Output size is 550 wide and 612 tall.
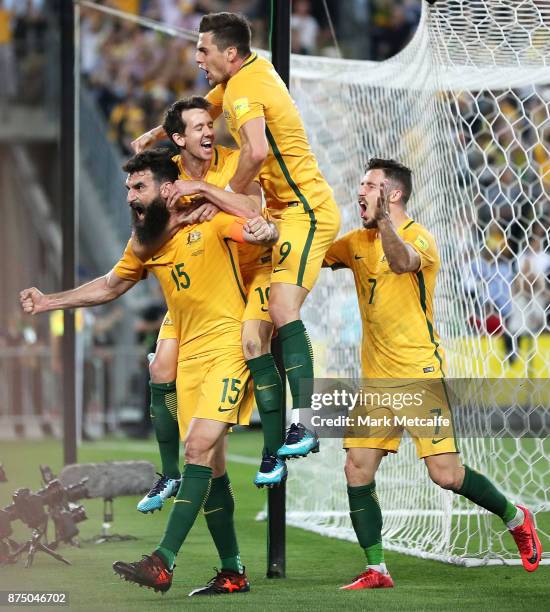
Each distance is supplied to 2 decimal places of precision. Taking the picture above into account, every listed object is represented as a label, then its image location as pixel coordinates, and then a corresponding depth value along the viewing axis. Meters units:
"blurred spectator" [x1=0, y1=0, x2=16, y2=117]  43.00
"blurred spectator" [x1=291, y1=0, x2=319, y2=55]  39.53
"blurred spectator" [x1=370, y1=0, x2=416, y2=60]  40.22
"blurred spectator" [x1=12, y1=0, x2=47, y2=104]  43.47
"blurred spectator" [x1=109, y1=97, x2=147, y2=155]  40.28
